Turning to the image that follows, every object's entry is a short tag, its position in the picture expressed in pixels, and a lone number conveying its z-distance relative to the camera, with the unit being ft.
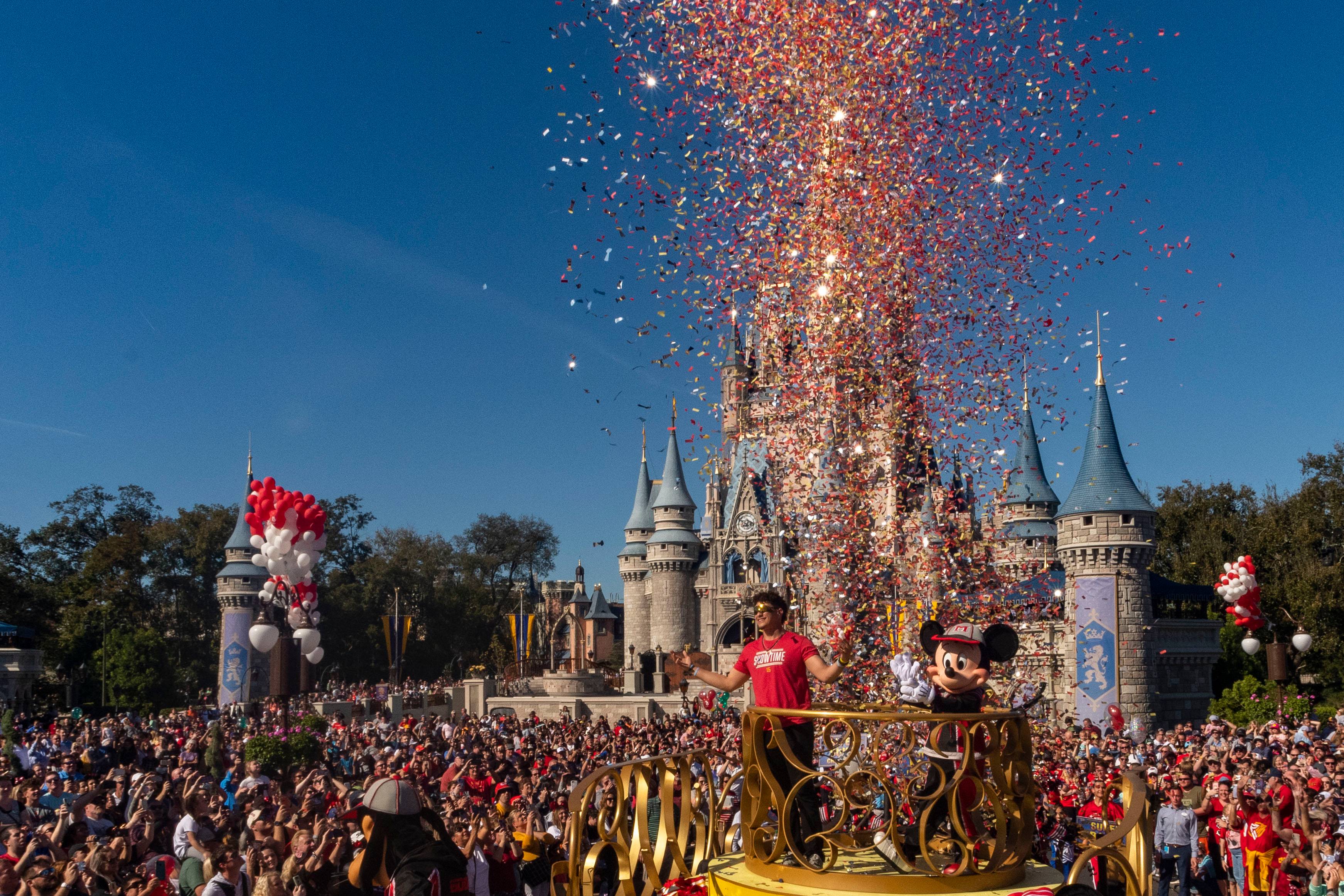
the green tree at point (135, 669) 145.59
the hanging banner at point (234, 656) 139.03
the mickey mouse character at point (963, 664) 16.22
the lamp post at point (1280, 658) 66.49
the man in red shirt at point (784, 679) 16.38
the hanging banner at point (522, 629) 155.84
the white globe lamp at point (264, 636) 46.65
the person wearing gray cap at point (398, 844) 15.25
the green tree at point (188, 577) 179.32
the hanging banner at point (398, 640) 127.75
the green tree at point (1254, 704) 103.35
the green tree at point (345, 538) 201.26
